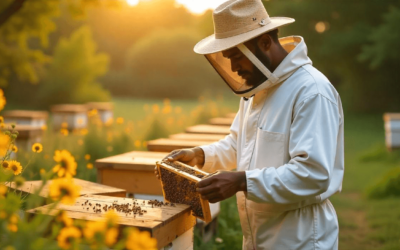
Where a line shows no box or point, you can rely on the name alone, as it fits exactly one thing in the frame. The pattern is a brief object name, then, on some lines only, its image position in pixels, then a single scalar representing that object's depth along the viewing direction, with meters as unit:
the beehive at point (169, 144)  4.84
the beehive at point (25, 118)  11.32
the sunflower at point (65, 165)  1.68
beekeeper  2.30
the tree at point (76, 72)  27.39
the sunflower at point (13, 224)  1.38
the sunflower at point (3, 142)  1.57
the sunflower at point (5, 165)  2.33
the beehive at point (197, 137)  5.41
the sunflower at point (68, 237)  1.35
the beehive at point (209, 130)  6.10
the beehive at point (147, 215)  2.22
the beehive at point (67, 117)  14.12
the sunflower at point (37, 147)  2.86
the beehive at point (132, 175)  4.06
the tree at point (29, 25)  13.20
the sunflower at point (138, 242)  1.27
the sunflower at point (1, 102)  2.09
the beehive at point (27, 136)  6.97
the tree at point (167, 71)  43.16
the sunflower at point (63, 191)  1.48
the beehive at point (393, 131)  11.90
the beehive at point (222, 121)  7.31
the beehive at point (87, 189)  2.94
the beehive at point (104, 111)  16.45
